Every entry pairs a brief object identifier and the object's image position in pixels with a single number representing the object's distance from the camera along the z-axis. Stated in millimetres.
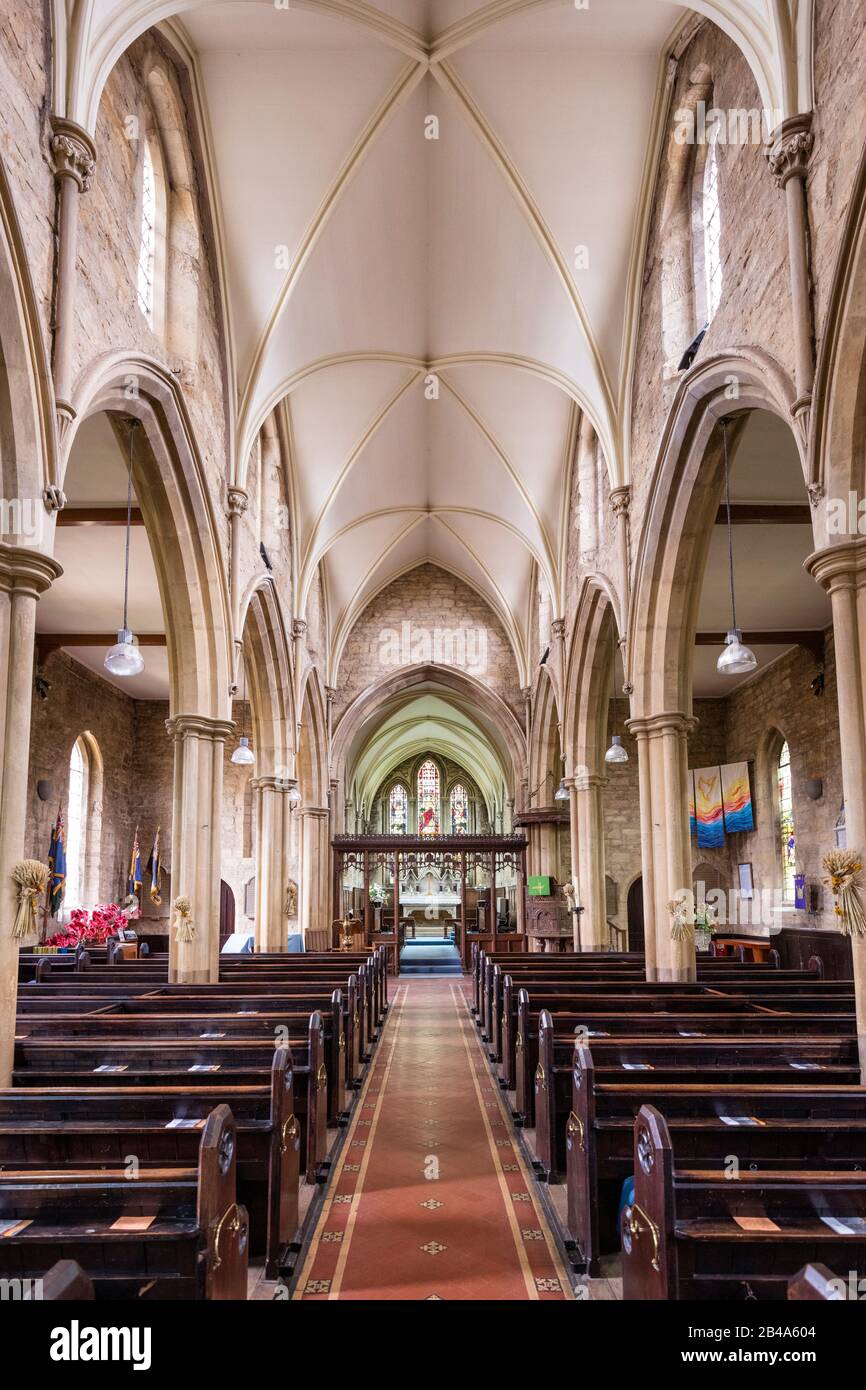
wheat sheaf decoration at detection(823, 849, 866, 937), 6352
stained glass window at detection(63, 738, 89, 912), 20641
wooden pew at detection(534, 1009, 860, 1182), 6145
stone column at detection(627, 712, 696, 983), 11633
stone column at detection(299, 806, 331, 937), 22516
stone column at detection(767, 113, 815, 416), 7156
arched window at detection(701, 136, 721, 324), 10453
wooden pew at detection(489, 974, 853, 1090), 8914
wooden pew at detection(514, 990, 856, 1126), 7566
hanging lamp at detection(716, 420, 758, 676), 8461
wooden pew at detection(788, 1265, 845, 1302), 2320
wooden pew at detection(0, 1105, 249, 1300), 3391
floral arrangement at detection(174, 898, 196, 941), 11445
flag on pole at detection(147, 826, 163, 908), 22938
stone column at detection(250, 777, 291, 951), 17344
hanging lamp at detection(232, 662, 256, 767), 13812
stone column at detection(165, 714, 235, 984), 11594
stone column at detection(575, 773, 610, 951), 17109
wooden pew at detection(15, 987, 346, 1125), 7367
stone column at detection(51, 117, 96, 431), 7012
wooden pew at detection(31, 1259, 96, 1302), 2391
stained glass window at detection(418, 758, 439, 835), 45312
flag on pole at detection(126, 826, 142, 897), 22344
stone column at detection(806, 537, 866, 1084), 6547
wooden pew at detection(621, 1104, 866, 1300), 3420
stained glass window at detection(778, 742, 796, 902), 19375
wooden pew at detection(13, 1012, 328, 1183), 6180
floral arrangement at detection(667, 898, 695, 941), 11461
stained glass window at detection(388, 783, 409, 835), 45188
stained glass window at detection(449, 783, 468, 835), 45500
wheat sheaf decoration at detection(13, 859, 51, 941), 6316
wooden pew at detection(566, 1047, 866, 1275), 4668
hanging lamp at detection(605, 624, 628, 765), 14398
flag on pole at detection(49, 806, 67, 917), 17984
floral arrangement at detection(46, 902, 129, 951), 14750
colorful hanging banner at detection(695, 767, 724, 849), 22625
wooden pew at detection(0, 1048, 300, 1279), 4754
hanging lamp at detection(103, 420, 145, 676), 8352
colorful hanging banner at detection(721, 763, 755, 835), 21422
